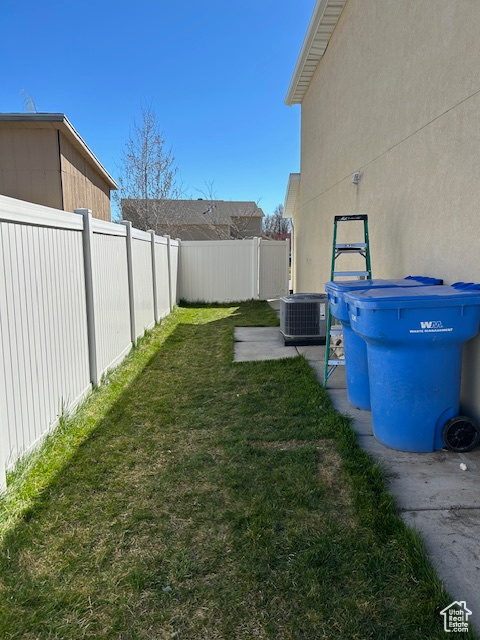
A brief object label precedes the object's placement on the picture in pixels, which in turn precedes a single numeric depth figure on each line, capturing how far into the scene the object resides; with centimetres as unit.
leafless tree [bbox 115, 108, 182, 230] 2000
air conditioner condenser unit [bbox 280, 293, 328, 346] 682
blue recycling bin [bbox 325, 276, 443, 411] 381
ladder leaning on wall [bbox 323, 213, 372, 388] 474
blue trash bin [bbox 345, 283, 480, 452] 290
